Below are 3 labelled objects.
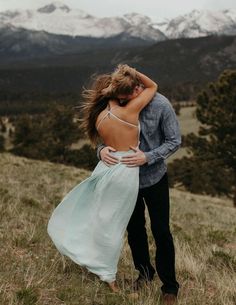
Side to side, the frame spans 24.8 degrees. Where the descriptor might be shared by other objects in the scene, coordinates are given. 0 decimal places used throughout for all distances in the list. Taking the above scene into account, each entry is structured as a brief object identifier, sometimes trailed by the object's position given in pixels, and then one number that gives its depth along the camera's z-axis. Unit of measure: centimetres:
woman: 521
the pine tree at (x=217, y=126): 3453
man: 521
